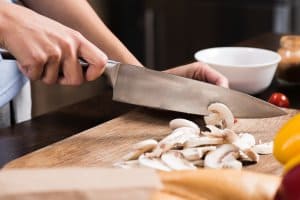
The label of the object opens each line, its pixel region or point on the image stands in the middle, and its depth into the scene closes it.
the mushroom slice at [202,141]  0.73
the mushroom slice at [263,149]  0.75
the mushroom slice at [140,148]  0.72
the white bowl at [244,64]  0.94
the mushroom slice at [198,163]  0.71
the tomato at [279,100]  0.90
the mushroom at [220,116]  0.80
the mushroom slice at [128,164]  0.70
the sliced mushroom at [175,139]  0.72
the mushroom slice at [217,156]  0.70
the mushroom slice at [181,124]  0.79
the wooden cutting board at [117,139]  0.72
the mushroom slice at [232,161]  0.70
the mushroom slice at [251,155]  0.72
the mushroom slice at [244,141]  0.73
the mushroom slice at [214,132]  0.74
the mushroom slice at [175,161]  0.69
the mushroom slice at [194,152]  0.71
